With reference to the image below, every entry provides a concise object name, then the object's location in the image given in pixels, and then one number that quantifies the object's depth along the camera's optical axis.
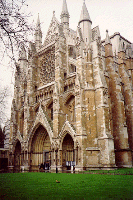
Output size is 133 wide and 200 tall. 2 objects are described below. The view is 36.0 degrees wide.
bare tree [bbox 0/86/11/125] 18.76
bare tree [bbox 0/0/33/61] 6.69
